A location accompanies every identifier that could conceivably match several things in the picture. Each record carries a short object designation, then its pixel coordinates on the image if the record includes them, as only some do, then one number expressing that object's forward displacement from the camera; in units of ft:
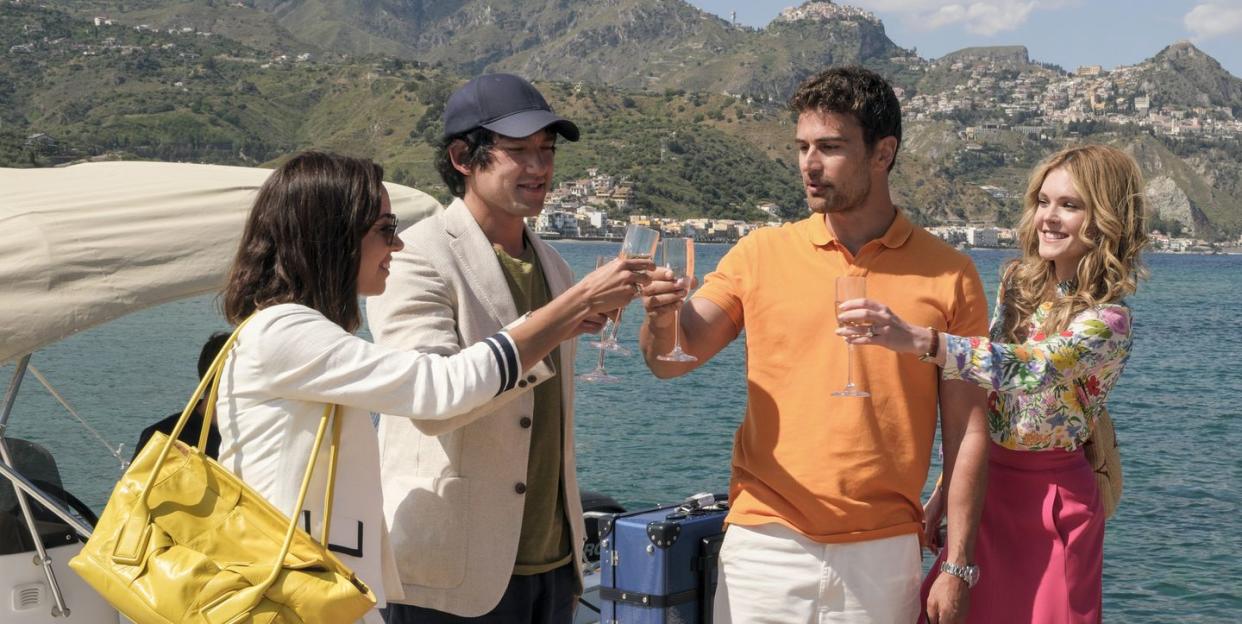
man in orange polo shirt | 9.43
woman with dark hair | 7.37
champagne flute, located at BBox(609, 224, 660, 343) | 8.75
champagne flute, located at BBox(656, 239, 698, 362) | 8.99
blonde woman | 10.18
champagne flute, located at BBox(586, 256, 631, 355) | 9.31
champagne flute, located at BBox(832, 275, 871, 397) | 8.84
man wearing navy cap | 9.61
